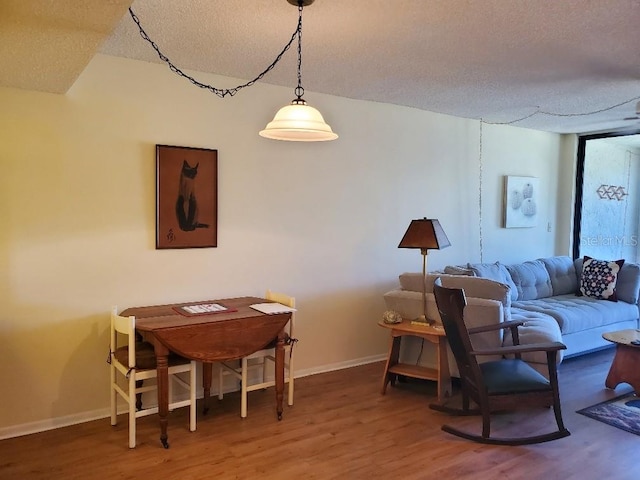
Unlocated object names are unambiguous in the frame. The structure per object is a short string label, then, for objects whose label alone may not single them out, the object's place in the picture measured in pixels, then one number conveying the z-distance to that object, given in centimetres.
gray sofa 341
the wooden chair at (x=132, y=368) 271
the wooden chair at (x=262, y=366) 315
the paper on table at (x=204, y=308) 303
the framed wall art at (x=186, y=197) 326
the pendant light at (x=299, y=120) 239
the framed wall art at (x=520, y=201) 530
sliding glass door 564
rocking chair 278
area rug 307
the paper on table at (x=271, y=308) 311
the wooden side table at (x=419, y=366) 335
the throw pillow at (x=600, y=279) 480
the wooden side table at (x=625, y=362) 352
